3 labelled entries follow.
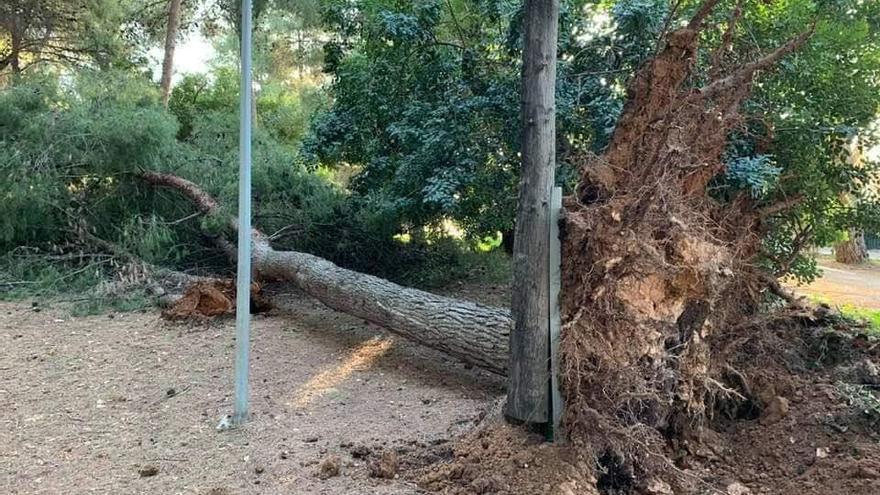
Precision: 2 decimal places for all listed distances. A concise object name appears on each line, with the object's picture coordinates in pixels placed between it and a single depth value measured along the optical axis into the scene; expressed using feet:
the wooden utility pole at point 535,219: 8.71
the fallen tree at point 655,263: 8.28
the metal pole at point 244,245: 10.30
